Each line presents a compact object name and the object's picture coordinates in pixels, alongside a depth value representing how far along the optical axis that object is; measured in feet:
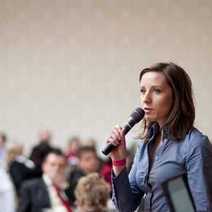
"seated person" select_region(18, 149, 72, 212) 28.93
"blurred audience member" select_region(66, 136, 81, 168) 52.44
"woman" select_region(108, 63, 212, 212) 12.74
